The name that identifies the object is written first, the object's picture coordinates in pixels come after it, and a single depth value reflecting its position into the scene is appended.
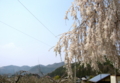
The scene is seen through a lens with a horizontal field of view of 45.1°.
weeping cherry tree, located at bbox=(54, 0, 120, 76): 2.95
